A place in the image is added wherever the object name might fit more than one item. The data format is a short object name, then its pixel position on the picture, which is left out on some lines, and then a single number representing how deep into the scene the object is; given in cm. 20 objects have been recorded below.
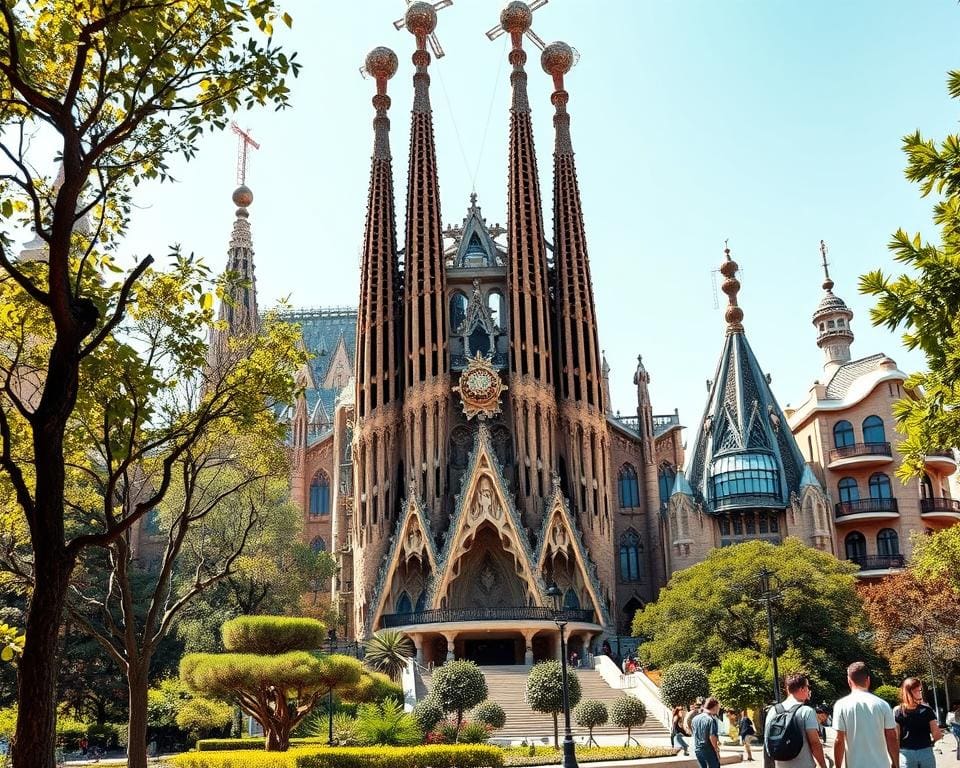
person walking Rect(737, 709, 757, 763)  2557
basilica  4944
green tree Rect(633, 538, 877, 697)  3650
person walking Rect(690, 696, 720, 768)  1213
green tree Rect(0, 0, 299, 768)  887
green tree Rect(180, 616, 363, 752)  2370
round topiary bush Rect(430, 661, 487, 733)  3042
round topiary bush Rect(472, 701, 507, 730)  2992
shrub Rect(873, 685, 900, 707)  3609
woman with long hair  927
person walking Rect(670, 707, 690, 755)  2279
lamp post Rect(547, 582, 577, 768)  2041
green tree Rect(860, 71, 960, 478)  1090
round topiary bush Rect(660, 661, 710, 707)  3128
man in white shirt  784
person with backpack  781
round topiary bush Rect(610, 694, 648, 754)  2942
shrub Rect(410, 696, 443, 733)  2855
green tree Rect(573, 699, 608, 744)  2884
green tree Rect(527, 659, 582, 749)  3009
